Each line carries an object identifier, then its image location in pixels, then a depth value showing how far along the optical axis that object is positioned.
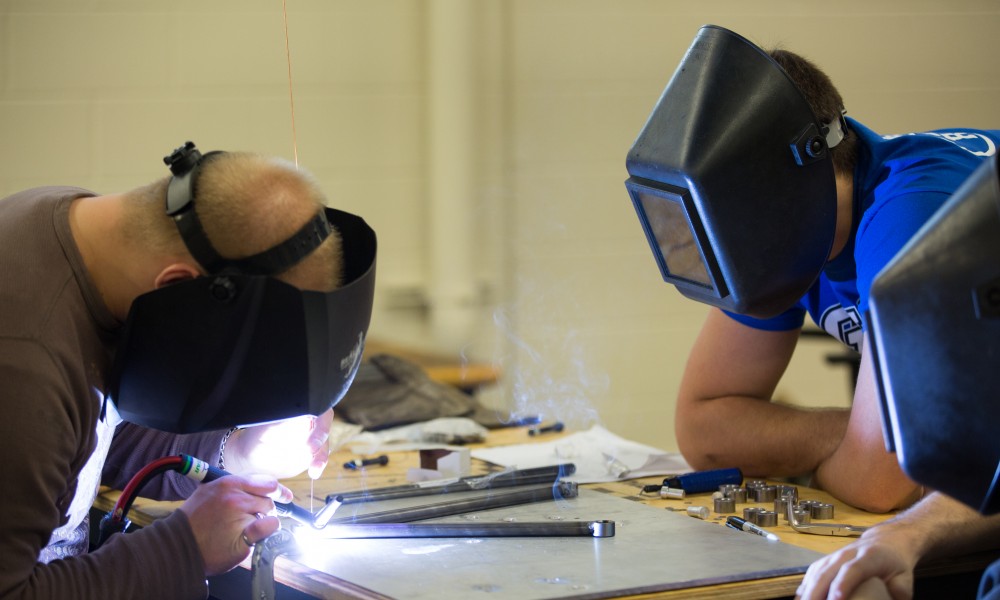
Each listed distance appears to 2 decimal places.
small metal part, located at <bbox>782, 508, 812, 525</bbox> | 2.24
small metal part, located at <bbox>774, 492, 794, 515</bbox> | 2.29
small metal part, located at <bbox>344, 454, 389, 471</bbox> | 2.64
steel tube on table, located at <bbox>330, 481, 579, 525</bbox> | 2.28
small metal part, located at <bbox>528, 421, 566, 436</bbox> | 2.88
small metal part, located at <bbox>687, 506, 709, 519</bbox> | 2.29
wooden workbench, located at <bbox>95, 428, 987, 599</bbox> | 2.04
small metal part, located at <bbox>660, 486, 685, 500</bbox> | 2.40
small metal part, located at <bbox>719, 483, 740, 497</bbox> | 2.35
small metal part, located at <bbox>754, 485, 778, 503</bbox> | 2.37
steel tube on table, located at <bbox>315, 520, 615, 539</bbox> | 2.21
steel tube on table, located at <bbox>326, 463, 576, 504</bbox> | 2.40
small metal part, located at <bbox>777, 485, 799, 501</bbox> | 2.30
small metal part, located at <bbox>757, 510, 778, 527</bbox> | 2.25
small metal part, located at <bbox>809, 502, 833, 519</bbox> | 2.28
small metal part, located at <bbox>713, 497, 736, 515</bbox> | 2.32
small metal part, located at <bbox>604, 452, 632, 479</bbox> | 2.54
